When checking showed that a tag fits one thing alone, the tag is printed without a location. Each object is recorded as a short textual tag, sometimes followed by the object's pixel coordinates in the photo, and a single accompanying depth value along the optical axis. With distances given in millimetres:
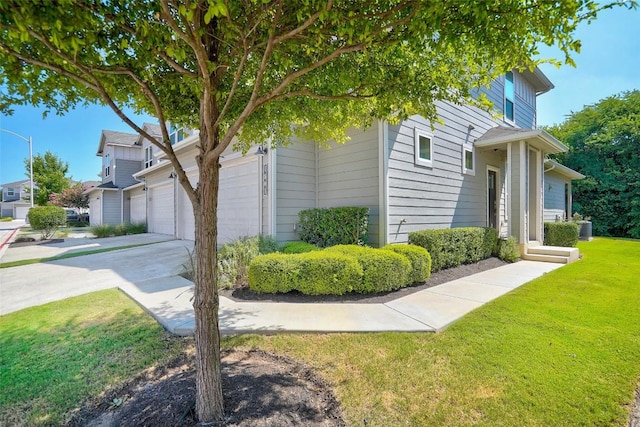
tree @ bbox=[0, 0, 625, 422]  1890
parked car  32669
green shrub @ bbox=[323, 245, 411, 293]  5445
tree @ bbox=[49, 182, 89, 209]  28109
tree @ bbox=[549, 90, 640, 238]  18641
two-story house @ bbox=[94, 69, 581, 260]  7707
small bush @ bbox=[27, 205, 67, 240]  14898
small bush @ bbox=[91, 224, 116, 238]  16125
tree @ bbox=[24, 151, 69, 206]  30238
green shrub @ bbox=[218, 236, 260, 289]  6057
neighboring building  50781
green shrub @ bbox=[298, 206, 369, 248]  7344
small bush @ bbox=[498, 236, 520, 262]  9039
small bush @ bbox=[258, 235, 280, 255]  7247
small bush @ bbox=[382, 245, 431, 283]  6090
